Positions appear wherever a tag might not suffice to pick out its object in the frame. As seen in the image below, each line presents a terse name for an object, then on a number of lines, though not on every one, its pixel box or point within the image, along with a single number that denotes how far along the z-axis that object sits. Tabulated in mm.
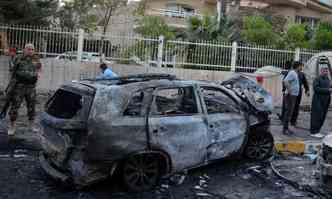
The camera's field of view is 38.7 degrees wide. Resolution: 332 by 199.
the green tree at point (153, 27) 20109
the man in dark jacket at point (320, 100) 10328
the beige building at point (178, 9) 30591
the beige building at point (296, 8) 29203
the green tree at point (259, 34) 18203
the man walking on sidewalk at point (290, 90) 10383
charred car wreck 5668
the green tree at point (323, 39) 19766
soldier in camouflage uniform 8805
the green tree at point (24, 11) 14719
